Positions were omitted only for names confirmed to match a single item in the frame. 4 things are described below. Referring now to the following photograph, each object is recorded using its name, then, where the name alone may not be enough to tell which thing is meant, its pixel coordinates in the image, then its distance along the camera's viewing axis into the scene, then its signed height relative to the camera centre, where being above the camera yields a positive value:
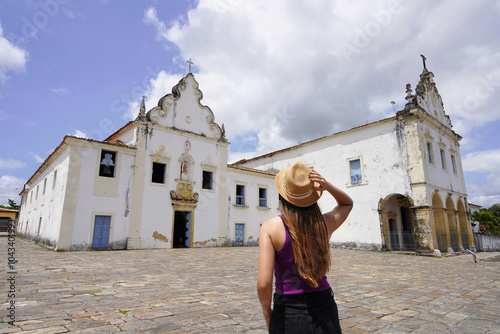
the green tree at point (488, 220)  33.95 +1.27
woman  1.66 -0.18
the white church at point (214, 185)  15.08 +2.82
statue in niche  18.11 +3.78
